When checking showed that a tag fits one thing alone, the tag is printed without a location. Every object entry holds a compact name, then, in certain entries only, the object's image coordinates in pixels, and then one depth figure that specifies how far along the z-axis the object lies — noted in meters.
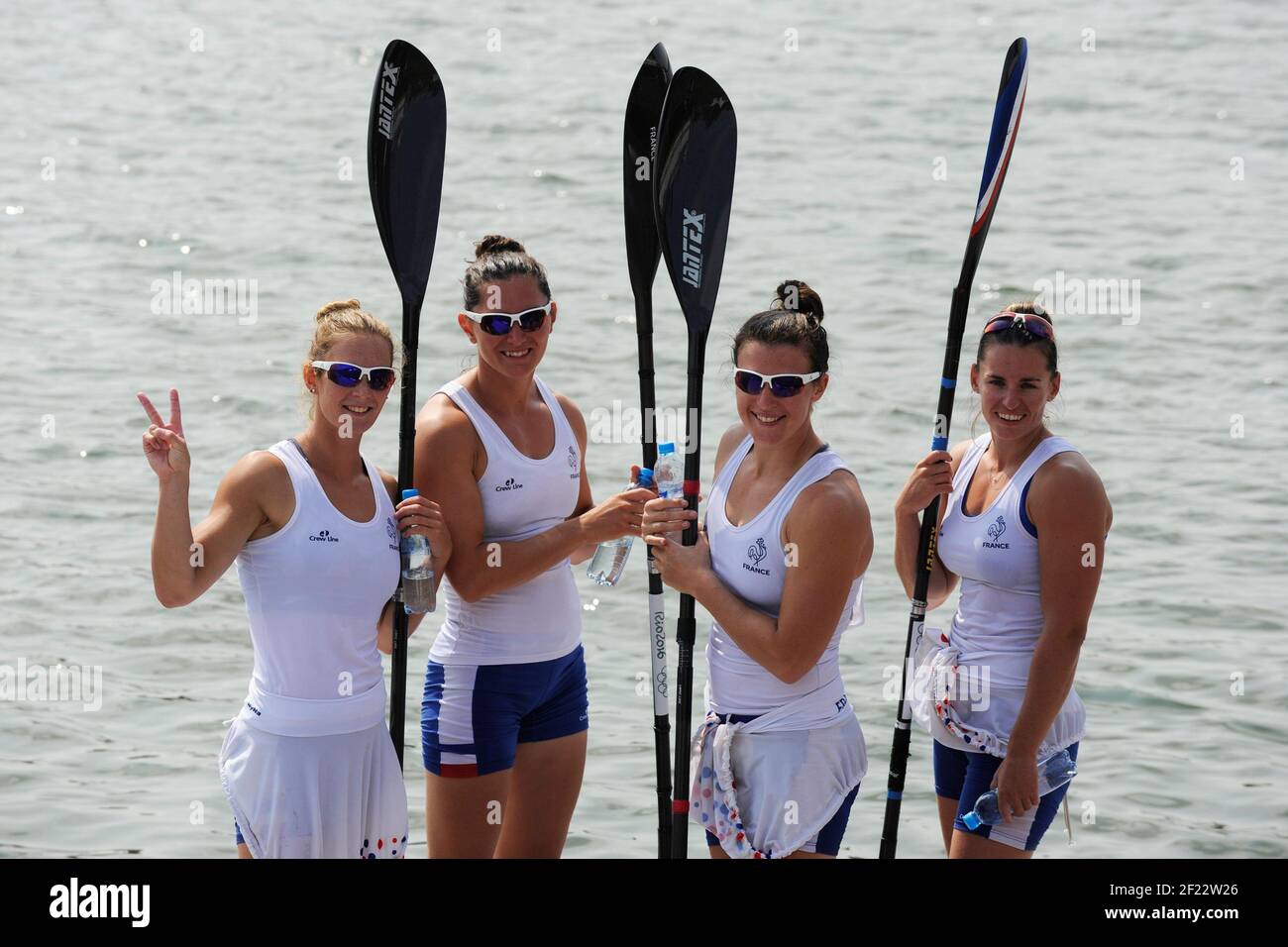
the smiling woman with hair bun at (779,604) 4.16
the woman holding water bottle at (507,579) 4.57
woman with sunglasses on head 4.33
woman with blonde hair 4.04
